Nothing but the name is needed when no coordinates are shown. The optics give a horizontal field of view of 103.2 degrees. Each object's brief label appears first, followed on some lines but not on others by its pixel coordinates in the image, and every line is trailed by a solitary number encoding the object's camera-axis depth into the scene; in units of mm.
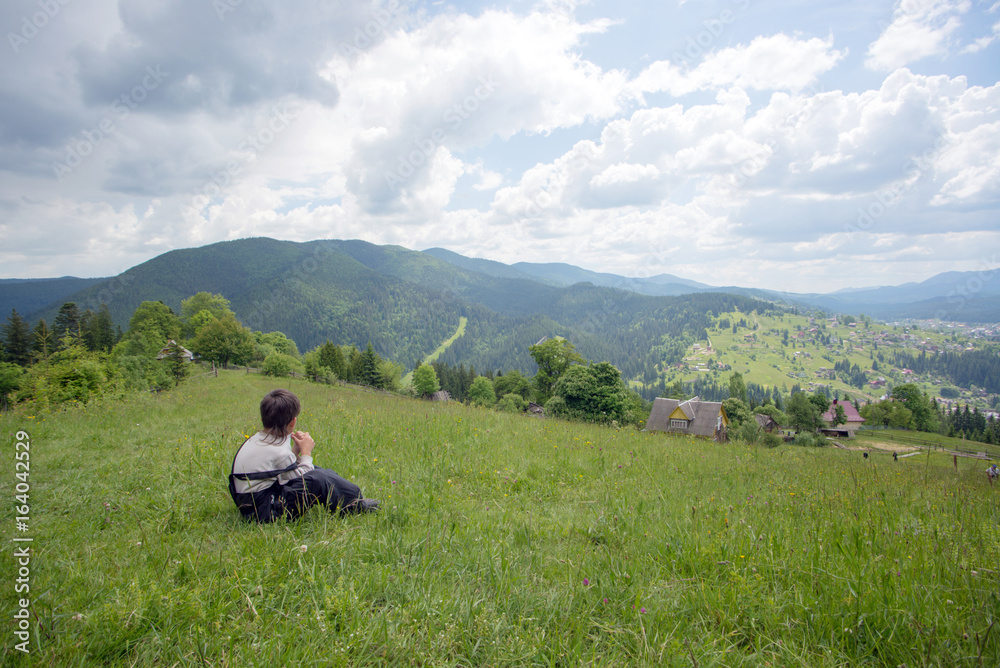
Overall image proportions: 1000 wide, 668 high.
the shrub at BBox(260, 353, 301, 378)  38906
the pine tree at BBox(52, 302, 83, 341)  55153
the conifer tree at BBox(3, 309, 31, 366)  47656
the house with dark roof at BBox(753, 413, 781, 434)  69125
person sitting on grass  3914
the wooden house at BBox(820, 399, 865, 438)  83750
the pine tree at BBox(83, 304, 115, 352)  56719
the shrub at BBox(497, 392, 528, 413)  72938
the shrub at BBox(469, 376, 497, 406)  81375
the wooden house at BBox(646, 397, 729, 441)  43375
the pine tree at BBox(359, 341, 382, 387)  67438
